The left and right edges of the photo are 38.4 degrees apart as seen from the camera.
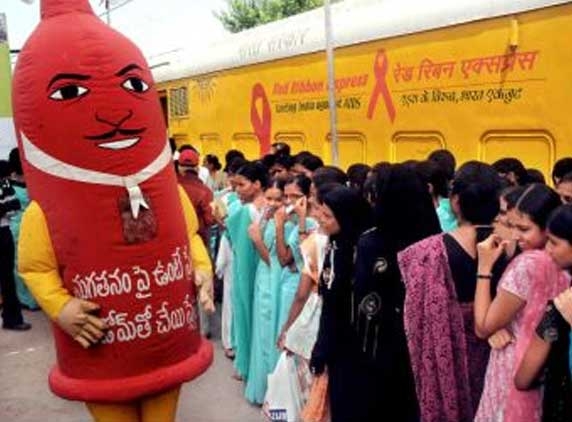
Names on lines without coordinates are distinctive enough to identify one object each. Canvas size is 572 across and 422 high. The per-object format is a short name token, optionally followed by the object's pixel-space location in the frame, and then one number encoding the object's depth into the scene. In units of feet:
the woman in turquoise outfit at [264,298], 14.48
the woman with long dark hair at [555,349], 7.37
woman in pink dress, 7.99
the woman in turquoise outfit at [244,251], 15.70
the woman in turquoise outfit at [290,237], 13.57
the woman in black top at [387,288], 9.46
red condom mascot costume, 9.78
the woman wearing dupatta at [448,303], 9.03
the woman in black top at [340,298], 9.97
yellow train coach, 15.07
